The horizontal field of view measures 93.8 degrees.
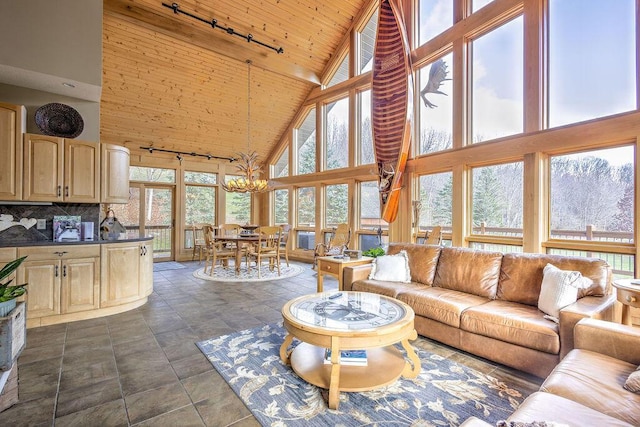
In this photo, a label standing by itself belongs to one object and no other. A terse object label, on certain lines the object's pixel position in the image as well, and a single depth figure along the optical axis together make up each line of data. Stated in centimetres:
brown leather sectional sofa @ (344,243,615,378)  217
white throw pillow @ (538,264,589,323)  231
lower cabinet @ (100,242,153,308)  366
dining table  581
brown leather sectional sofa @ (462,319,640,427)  120
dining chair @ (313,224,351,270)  661
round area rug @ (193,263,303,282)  559
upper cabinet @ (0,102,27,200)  331
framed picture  376
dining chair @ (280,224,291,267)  712
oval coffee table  192
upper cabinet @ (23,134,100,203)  348
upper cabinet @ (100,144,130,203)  393
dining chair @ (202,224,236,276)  603
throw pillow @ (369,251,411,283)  355
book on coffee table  222
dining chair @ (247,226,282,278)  596
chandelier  612
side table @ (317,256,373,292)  380
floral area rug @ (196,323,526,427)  180
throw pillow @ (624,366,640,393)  137
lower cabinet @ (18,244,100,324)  322
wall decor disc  366
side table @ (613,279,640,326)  210
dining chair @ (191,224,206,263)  785
